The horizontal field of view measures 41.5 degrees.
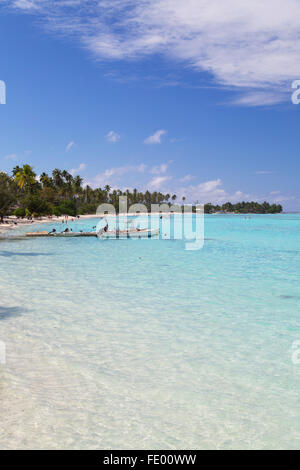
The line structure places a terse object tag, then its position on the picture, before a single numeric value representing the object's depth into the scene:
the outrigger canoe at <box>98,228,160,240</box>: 48.69
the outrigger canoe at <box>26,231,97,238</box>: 48.57
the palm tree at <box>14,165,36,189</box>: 95.46
